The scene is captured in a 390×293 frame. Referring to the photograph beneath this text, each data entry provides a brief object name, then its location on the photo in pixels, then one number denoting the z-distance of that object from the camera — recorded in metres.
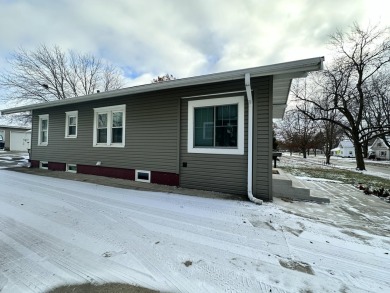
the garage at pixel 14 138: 25.73
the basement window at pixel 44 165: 9.69
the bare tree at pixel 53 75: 16.08
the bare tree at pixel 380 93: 16.19
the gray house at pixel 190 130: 4.82
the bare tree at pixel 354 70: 14.76
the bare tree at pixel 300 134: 30.77
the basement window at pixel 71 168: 8.62
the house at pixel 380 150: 43.88
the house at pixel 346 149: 52.75
